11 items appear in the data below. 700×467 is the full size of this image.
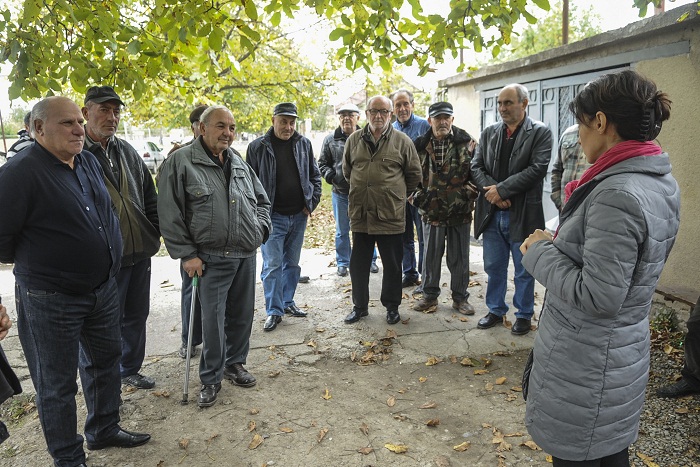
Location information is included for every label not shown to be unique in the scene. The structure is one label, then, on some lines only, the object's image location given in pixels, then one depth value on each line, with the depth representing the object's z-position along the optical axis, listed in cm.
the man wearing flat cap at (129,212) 369
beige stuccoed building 477
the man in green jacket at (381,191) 516
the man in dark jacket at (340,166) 679
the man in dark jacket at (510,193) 488
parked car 2469
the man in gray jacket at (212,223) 375
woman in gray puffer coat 181
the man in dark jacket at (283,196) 538
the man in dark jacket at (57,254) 280
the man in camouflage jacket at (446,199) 553
